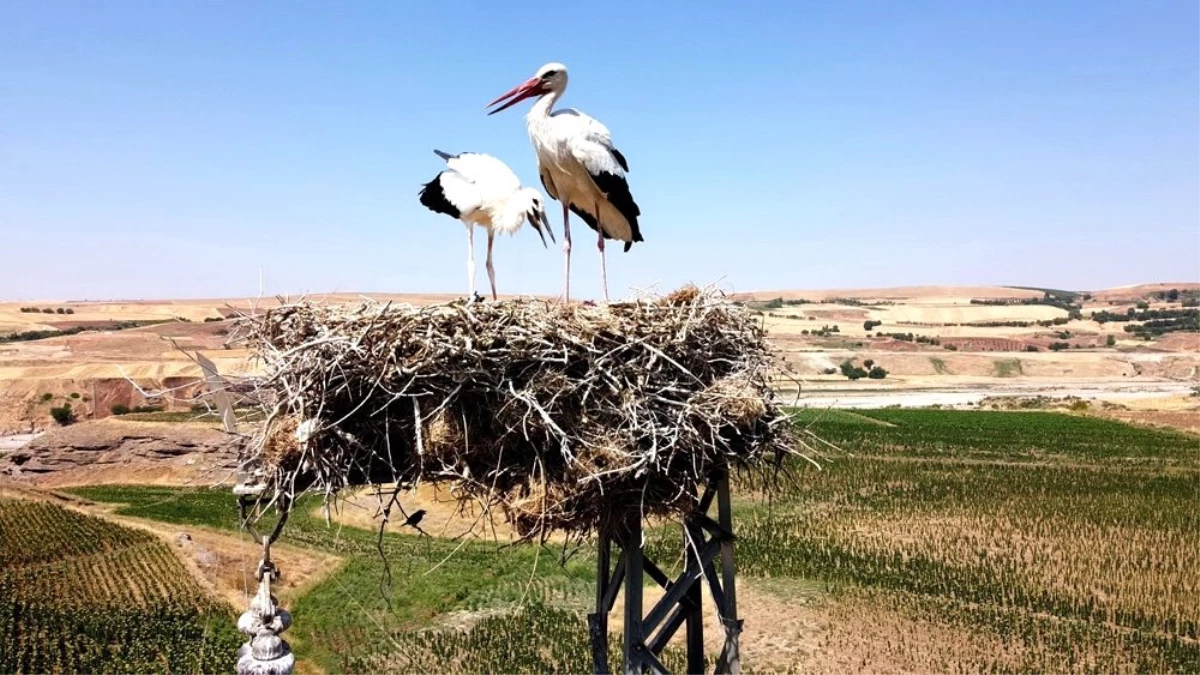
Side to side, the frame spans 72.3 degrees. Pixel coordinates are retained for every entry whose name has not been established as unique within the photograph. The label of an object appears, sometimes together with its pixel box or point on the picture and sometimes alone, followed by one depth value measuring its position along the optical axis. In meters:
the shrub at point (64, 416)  46.84
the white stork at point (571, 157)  6.51
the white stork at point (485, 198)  6.95
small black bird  4.68
